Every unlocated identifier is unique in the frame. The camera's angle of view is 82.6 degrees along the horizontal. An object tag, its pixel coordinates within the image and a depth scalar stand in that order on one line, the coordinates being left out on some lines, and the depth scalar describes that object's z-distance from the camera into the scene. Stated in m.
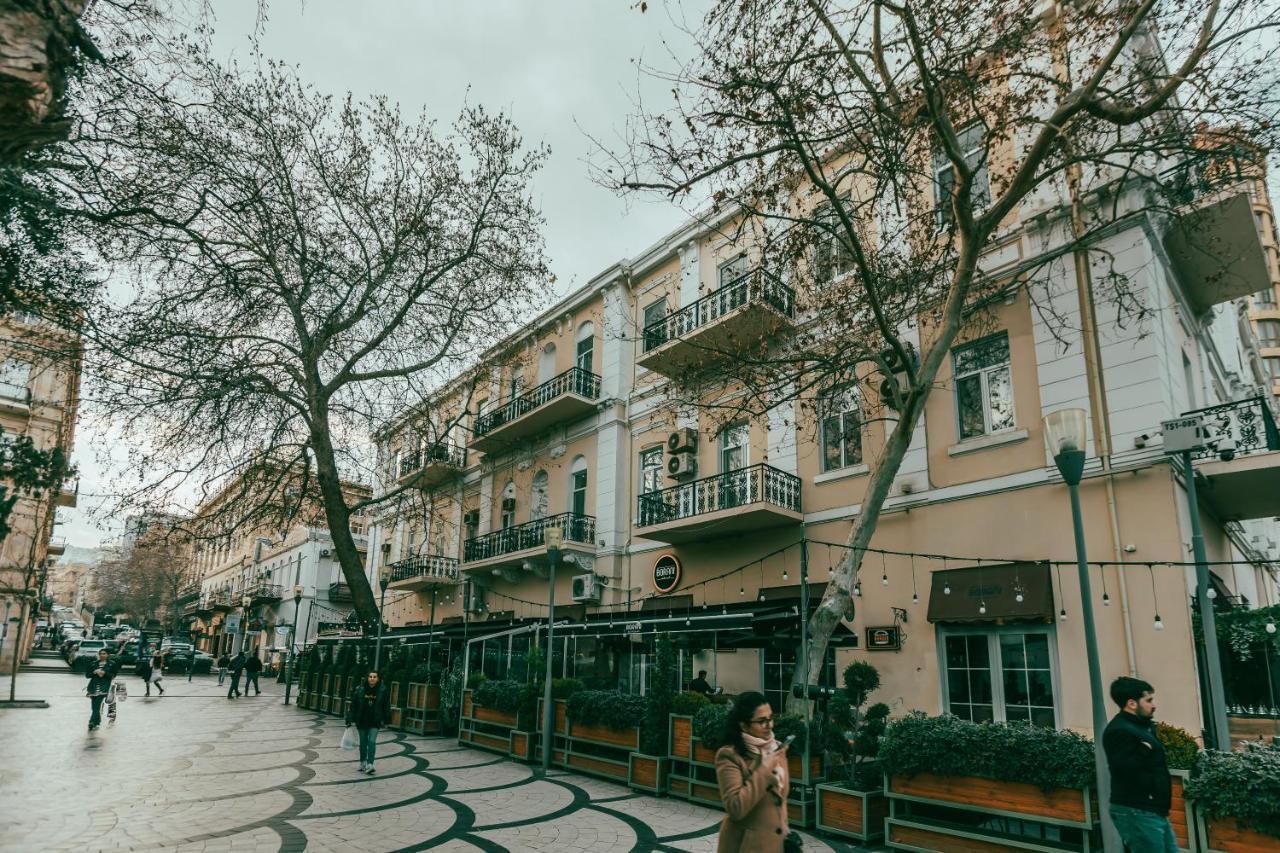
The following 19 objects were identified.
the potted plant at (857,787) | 8.22
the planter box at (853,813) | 8.16
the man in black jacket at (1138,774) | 5.45
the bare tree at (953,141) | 9.75
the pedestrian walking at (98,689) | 15.95
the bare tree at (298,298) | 14.48
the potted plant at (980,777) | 6.86
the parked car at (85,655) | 35.16
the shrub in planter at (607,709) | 11.43
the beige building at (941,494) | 10.70
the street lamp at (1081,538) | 5.84
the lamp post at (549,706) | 12.43
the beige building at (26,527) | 25.27
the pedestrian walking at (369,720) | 11.83
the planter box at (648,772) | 10.58
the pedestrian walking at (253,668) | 29.86
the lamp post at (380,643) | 18.55
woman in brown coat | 3.86
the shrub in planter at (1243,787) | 5.96
